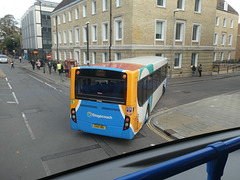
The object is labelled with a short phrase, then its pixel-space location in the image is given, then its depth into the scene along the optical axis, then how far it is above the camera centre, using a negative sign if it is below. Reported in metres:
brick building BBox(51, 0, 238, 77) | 21.41 +3.41
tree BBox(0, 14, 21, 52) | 68.69 +4.71
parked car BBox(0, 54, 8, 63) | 46.22 -0.77
